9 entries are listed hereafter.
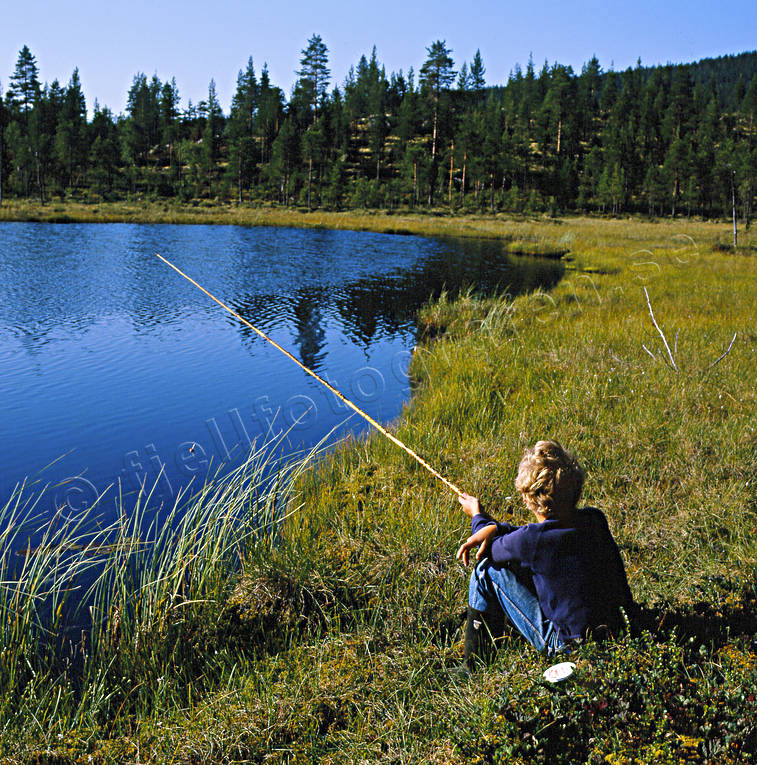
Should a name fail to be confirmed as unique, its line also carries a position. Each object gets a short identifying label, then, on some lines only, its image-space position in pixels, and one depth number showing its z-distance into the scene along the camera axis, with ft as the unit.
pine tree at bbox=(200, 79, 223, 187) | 224.94
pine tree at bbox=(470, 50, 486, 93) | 316.60
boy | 8.63
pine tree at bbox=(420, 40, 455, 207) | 253.03
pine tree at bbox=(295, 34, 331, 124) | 293.84
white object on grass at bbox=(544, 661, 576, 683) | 8.14
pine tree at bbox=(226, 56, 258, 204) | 218.59
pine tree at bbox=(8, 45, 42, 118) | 260.21
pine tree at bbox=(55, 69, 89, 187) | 213.46
